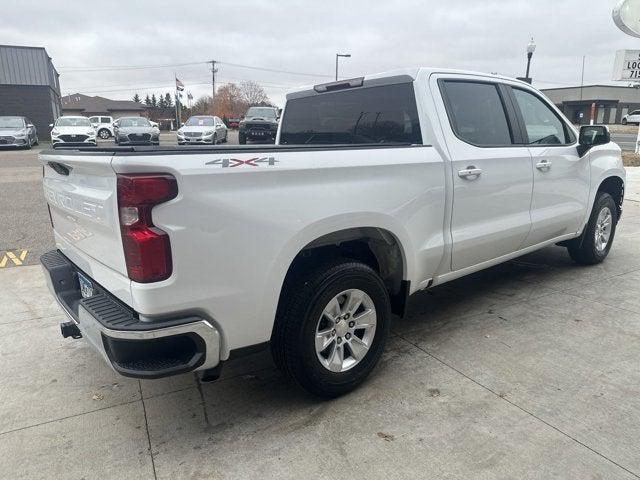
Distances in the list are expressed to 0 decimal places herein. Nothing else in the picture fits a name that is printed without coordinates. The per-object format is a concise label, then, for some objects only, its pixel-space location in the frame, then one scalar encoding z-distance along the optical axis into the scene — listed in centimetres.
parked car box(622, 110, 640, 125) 5168
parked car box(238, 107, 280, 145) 2202
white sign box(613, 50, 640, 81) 1611
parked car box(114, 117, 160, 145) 2239
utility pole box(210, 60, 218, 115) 6524
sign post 1351
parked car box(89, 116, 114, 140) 3497
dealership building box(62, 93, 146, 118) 8112
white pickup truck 221
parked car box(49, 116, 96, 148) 2230
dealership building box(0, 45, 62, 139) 3297
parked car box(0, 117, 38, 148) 2225
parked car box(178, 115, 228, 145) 2191
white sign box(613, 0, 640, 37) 1350
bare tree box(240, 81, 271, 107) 8569
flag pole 5082
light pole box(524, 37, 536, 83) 1923
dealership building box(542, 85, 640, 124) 6669
